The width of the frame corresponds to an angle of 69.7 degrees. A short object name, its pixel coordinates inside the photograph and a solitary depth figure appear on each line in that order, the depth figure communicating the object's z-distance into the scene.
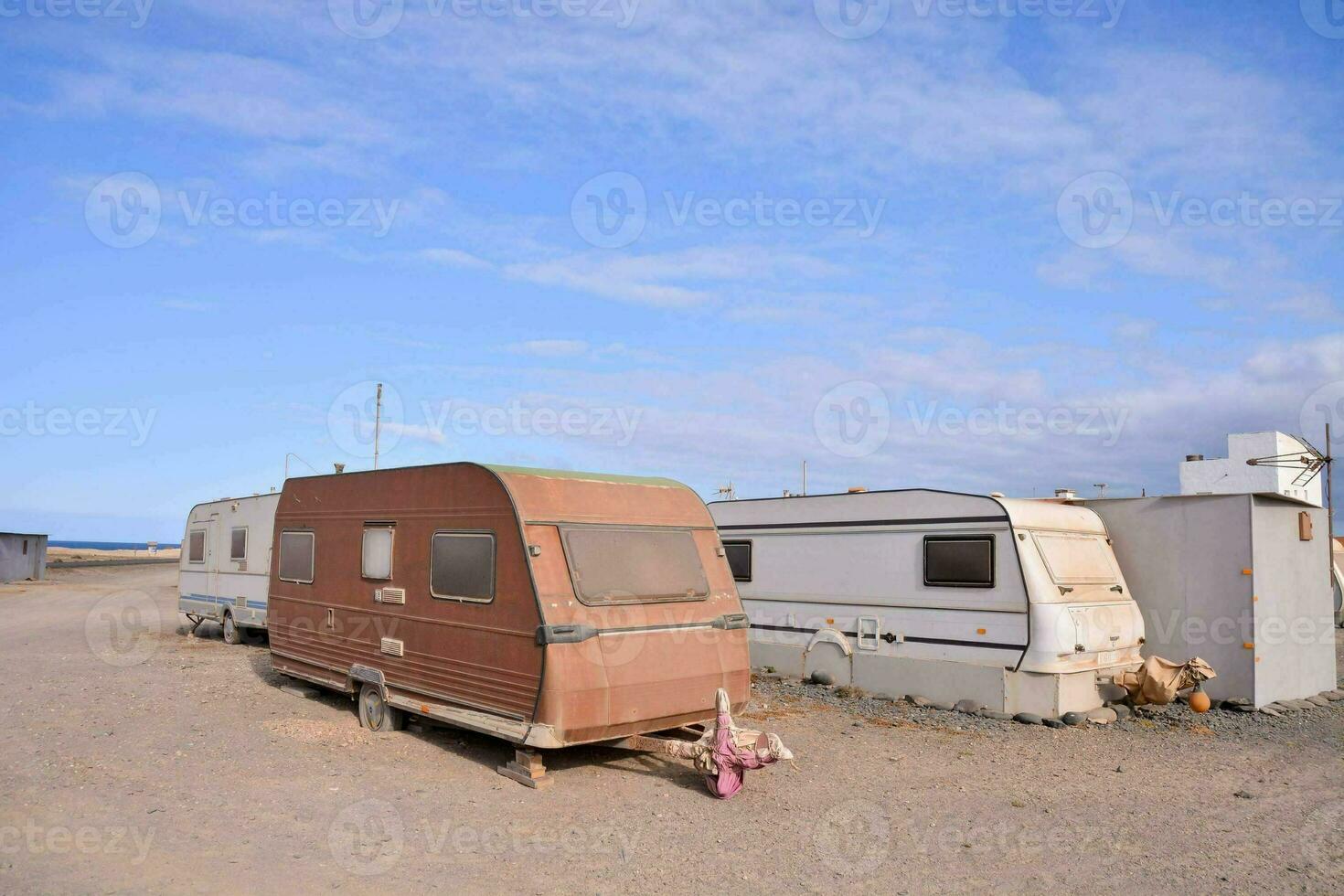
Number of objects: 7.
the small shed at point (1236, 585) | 11.27
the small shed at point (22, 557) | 40.19
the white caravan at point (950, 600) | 10.76
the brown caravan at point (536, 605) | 8.05
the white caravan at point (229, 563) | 17.38
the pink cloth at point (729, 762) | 7.68
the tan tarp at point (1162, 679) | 10.94
